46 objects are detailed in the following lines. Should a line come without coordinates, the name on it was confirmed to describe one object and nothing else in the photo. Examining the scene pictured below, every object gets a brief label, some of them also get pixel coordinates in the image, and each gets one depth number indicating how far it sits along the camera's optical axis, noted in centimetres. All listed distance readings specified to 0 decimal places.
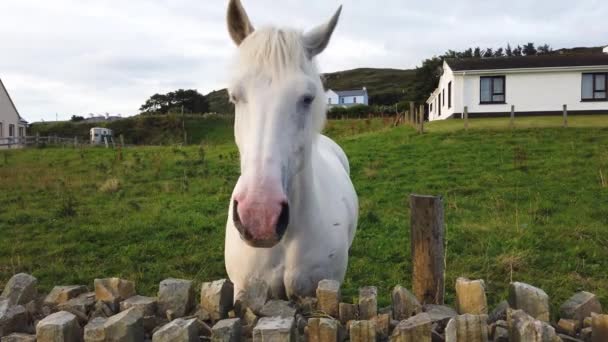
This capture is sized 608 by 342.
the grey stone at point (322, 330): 180
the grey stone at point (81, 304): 221
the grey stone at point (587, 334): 195
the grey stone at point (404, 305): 208
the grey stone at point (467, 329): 176
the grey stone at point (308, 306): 211
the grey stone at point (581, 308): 207
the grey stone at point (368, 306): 202
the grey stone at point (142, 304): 213
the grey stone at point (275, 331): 169
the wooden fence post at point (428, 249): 262
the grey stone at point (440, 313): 200
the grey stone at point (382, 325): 193
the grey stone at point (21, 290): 232
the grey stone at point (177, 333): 180
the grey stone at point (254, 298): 212
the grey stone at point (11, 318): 202
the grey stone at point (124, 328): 183
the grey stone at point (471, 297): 204
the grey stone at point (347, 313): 203
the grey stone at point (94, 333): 186
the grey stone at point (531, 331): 169
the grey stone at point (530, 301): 199
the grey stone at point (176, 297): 215
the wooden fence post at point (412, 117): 2685
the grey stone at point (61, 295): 237
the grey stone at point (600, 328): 183
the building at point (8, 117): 4891
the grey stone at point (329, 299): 204
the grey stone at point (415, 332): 175
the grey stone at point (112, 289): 230
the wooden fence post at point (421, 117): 2105
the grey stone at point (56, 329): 186
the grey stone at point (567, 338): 193
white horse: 207
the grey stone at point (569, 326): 200
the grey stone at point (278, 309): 196
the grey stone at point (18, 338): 193
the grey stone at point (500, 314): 205
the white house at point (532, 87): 3136
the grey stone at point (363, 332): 179
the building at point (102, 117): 7831
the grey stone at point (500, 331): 188
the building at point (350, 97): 11388
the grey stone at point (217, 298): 204
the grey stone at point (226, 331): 182
